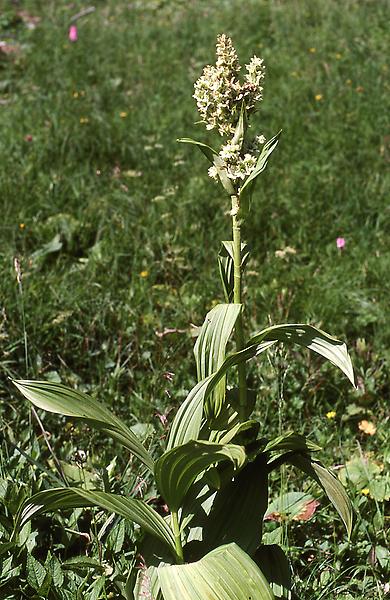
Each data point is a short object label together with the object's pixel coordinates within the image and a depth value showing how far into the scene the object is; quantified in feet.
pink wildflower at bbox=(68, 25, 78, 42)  20.33
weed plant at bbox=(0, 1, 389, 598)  9.10
